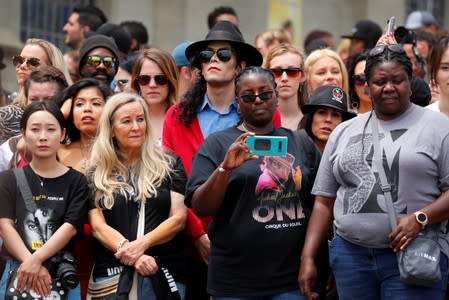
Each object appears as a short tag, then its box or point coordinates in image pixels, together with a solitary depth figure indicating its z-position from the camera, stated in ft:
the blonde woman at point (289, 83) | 60.08
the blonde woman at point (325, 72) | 61.77
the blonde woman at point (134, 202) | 48.96
